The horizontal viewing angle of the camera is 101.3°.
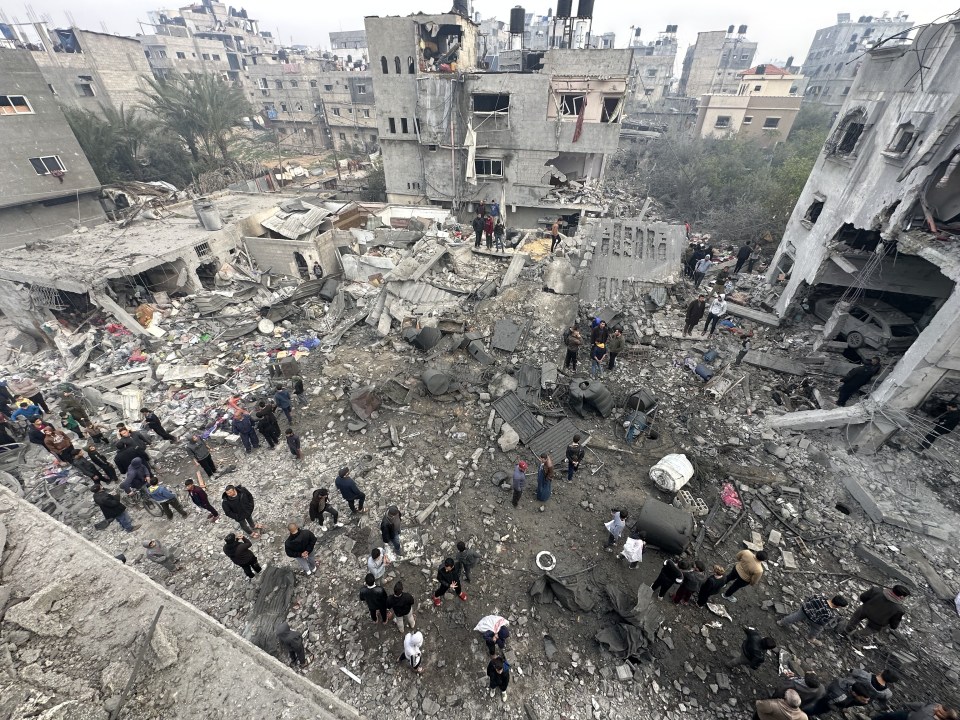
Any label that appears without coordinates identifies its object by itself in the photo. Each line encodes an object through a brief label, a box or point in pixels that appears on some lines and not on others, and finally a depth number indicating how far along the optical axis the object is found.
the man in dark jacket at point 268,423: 8.79
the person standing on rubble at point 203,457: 8.23
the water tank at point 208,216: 15.67
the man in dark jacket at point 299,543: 6.24
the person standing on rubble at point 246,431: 8.87
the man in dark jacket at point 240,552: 6.18
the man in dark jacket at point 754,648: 5.35
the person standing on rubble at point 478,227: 16.14
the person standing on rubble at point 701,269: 15.00
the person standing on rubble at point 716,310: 11.95
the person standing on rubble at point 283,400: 9.41
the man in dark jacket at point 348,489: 7.15
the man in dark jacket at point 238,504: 6.85
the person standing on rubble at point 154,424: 9.11
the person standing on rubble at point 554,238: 15.91
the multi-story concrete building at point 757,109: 36.03
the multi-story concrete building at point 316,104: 43.28
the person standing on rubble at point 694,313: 11.78
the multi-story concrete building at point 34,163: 18.56
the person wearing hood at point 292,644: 5.50
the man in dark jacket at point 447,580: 5.89
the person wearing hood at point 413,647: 5.34
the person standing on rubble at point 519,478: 7.36
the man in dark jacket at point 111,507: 7.11
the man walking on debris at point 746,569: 5.87
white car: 10.65
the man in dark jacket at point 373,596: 5.48
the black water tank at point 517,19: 25.83
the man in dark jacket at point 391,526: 6.62
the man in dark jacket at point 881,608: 5.34
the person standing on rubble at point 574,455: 7.94
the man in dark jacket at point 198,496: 7.17
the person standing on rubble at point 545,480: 7.50
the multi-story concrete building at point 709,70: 49.75
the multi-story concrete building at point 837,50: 52.22
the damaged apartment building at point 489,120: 19.89
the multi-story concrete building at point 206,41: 54.19
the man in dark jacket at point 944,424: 8.29
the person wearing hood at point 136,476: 7.73
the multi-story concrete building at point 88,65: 31.06
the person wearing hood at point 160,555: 6.66
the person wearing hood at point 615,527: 6.98
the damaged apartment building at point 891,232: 8.14
